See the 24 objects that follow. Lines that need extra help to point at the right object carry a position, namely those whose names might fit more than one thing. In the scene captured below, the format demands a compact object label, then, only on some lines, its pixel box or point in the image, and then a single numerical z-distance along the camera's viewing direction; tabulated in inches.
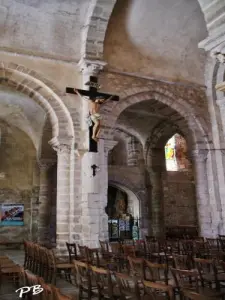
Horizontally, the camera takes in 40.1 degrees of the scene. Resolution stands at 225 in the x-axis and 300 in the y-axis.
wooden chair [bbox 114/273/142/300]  132.2
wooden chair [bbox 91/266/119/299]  150.2
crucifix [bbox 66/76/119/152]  357.1
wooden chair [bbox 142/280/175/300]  118.2
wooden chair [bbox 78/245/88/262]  244.3
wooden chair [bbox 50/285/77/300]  104.4
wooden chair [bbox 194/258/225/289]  172.2
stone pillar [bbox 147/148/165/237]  612.7
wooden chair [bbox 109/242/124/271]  249.1
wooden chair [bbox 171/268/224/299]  144.8
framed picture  549.0
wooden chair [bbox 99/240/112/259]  255.5
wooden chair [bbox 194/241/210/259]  257.1
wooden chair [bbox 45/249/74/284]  230.9
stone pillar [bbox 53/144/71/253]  348.8
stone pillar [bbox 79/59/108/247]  340.8
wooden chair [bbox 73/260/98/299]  166.7
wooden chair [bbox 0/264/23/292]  215.8
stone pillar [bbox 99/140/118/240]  353.4
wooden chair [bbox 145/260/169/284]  166.8
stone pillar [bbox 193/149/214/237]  430.6
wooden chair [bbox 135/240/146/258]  295.6
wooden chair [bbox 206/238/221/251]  278.4
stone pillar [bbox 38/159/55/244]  544.2
